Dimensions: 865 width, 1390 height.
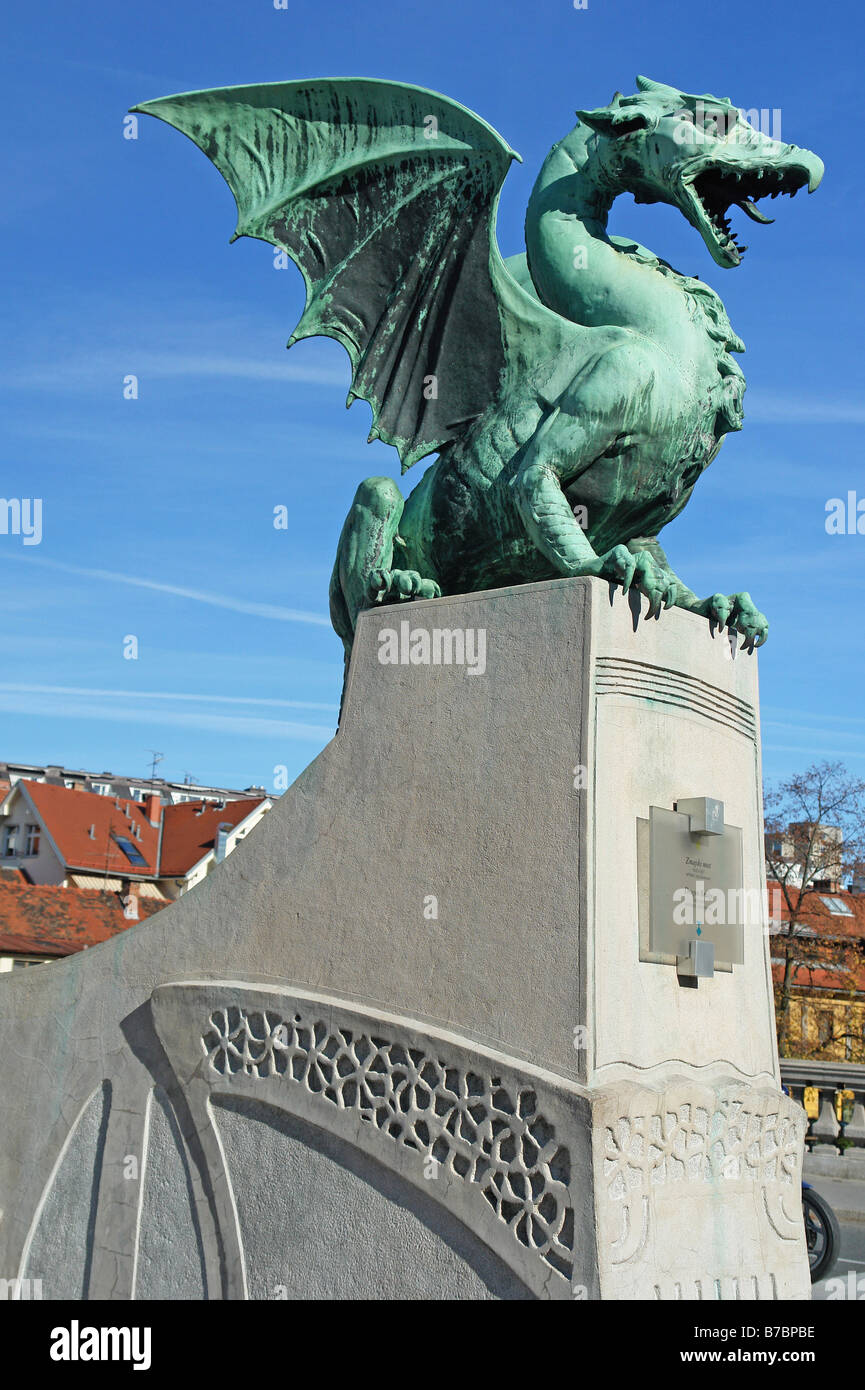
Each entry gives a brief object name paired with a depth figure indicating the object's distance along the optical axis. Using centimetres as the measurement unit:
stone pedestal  410
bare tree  3014
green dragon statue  535
